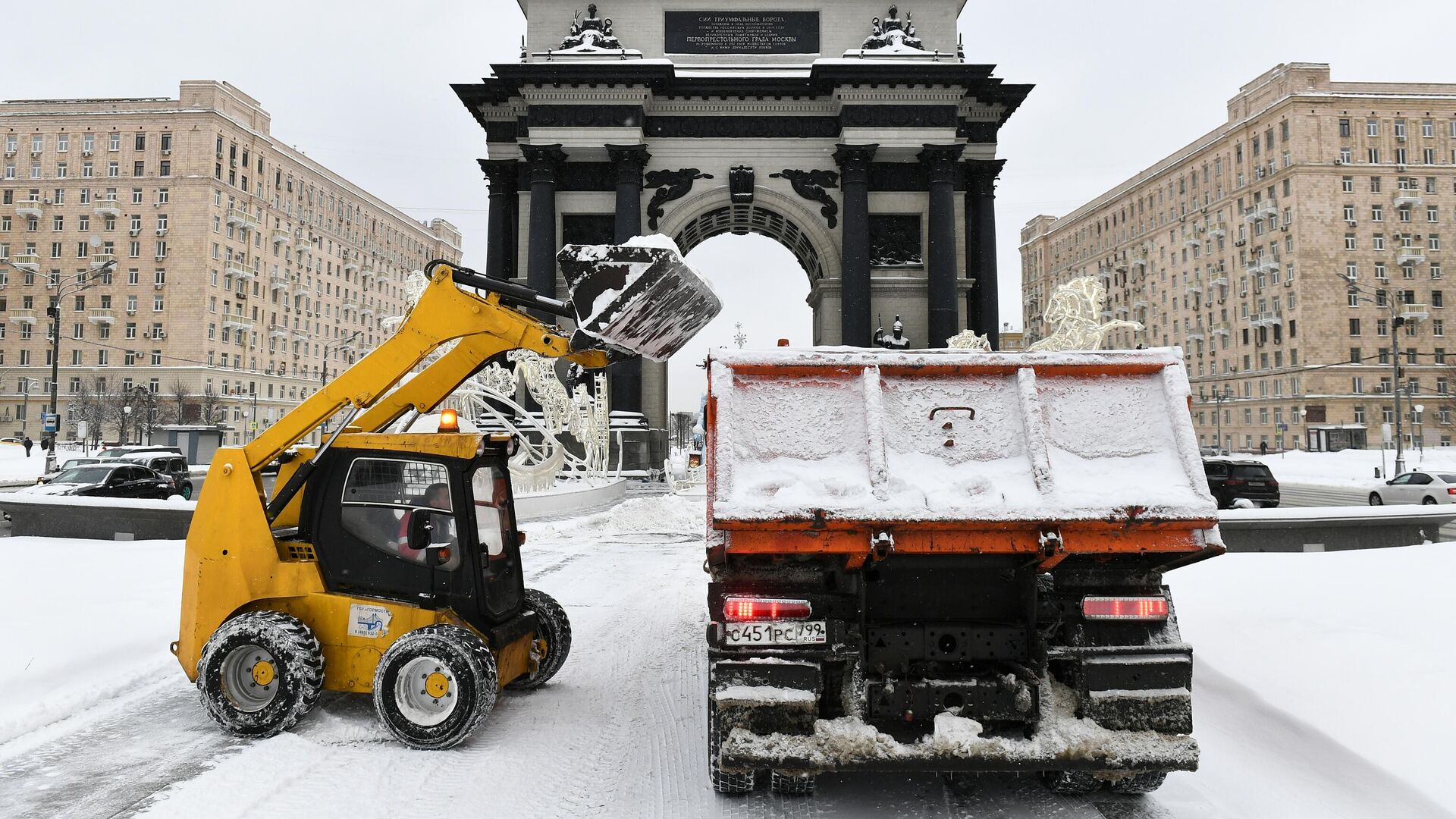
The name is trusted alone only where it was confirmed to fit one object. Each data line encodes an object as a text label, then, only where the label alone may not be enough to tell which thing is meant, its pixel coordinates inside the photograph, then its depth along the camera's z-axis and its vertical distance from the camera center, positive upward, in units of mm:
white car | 22141 -1261
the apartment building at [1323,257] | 67375 +15801
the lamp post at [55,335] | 30953 +4340
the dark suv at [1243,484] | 21031 -1017
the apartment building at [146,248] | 73375 +18221
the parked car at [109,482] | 19438 -805
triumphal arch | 33594 +12423
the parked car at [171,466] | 22703 -457
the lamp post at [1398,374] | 34562 +2925
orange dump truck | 3877 -550
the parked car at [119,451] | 26234 -79
